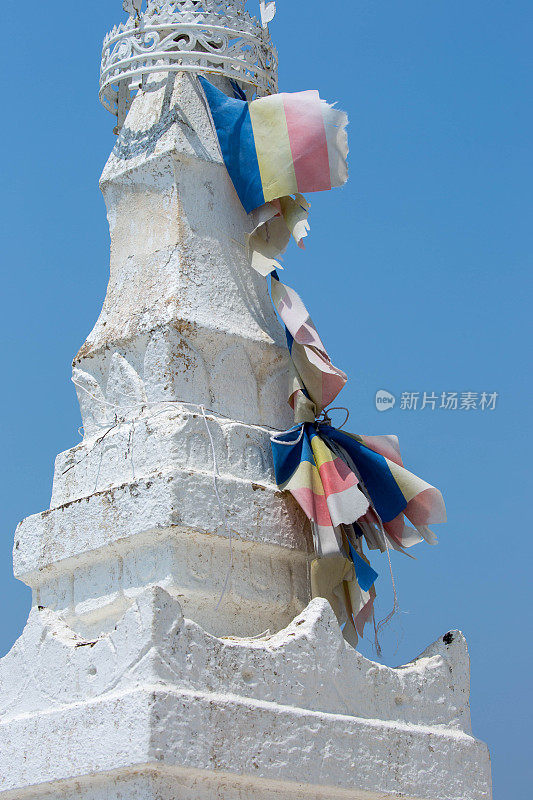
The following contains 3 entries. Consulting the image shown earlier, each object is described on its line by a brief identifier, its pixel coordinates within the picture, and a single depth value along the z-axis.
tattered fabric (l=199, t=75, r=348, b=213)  6.19
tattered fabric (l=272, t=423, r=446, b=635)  5.79
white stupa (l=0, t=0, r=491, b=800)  4.74
